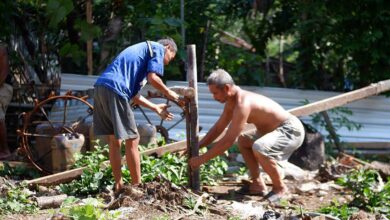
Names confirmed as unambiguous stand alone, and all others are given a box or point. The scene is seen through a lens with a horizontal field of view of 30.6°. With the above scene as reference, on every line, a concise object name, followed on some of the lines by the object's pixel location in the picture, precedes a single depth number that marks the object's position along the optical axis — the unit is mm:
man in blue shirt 7047
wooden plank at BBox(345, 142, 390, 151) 10742
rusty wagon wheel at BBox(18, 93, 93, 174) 8371
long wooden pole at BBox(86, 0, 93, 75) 10500
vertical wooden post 7398
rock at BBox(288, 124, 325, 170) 9531
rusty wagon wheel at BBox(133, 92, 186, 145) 10070
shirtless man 7293
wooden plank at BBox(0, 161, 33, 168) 8531
